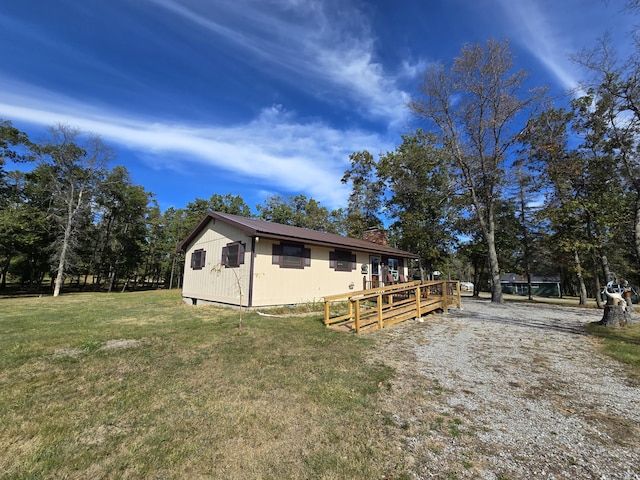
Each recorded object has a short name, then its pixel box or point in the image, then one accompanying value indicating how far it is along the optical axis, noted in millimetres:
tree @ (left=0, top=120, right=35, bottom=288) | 17419
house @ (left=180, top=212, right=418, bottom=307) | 9789
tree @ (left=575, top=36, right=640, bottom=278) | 8008
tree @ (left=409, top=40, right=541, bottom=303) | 15172
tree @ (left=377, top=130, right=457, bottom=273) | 20469
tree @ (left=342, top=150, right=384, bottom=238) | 26656
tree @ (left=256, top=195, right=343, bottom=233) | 35406
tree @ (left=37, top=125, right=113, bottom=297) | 19188
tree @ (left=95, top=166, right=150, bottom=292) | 25328
